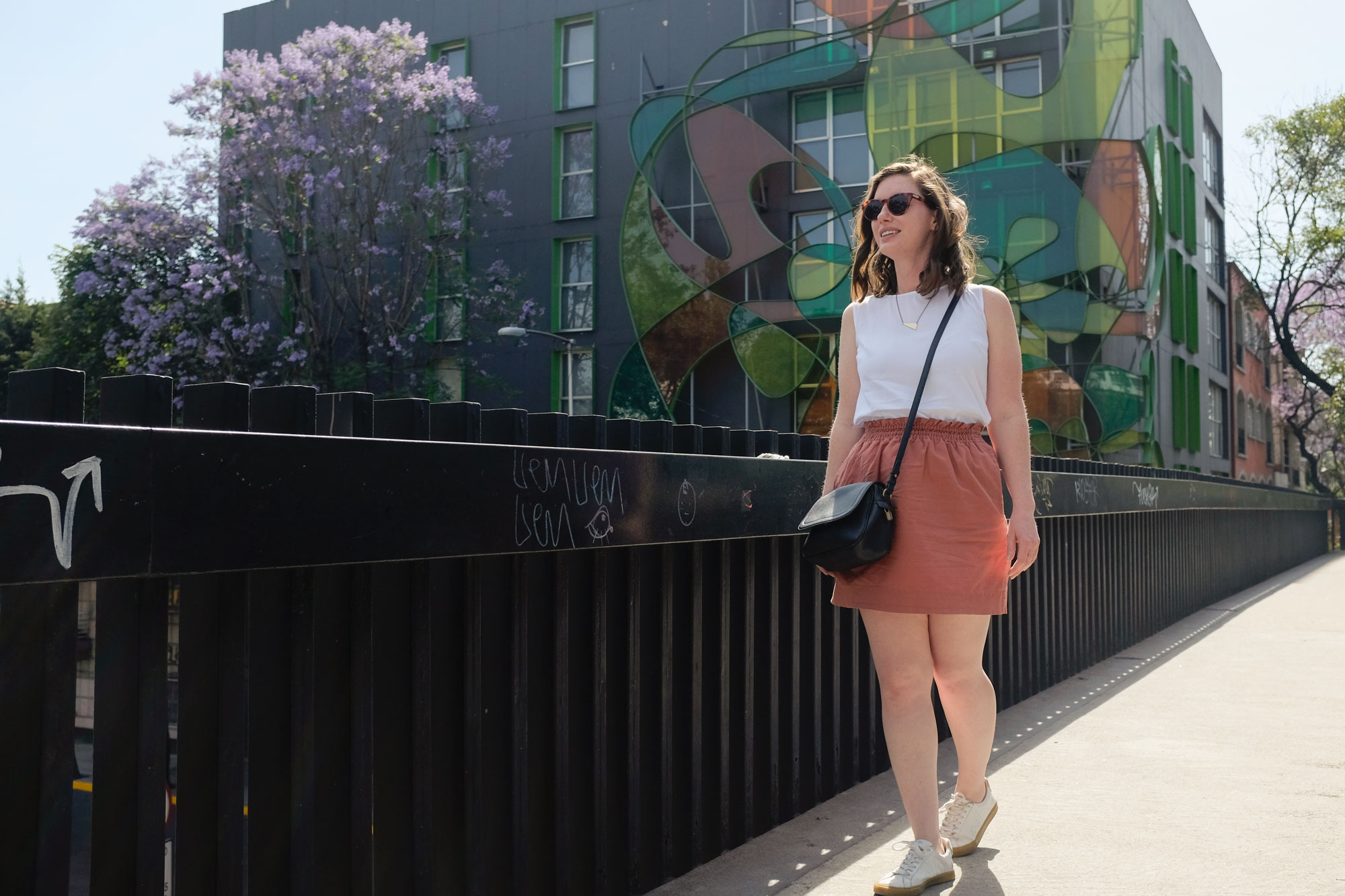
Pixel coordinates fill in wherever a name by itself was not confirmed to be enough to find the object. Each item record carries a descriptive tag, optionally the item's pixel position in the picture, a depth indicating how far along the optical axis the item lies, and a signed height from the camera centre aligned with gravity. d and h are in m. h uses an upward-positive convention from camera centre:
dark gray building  25.16 +7.40
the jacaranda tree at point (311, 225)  26.91 +6.50
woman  3.12 +0.05
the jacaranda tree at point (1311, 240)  35.84 +7.97
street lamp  29.61 +3.12
